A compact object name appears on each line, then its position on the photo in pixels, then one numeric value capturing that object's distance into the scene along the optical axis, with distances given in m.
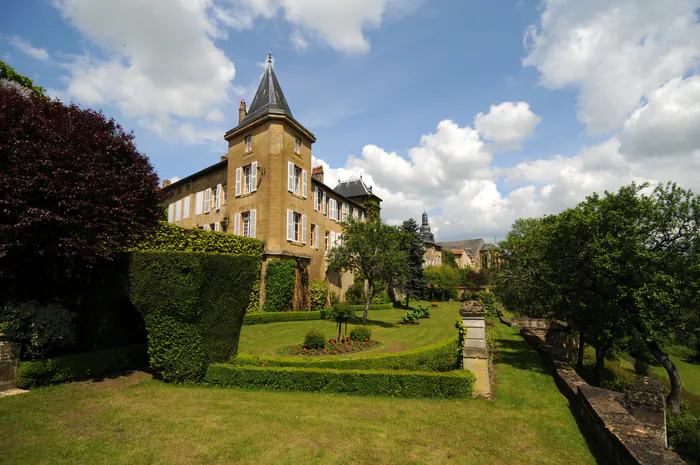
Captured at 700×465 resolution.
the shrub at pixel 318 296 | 24.19
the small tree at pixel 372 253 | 20.11
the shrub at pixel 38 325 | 7.71
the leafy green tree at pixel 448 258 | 70.25
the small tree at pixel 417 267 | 35.06
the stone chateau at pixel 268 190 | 21.57
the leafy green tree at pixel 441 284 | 43.62
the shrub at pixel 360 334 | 13.37
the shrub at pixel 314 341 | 11.92
